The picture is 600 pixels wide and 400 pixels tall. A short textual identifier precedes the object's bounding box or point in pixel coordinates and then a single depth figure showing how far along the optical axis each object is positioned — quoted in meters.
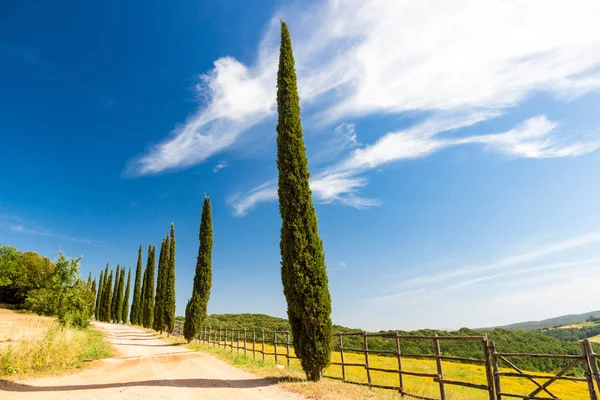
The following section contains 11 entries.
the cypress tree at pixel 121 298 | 55.09
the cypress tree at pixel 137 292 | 46.88
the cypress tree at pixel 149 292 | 38.47
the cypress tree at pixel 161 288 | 30.29
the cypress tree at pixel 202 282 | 23.12
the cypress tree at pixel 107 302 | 57.57
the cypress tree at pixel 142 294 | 40.90
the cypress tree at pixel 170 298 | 29.12
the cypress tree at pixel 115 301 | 55.59
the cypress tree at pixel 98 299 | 59.94
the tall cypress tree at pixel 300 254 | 10.14
